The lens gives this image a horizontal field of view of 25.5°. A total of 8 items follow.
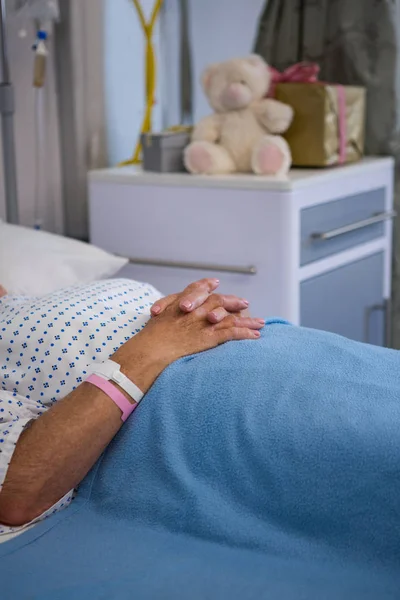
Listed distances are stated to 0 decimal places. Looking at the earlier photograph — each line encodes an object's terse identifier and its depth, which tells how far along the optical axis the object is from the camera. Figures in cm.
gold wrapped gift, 230
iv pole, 218
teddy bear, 227
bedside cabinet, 211
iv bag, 228
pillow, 180
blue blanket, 103
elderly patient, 114
